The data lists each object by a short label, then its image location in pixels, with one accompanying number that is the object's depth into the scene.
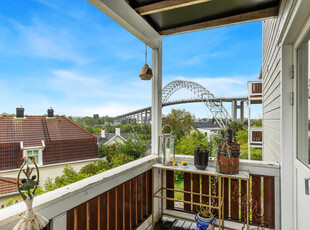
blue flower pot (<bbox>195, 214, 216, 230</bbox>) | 2.06
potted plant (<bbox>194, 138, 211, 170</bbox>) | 2.16
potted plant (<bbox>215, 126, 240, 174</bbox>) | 2.00
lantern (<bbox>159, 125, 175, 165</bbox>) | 2.35
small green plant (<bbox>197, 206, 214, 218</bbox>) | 2.13
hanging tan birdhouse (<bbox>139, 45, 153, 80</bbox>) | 2.09
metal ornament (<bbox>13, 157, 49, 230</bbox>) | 0.92
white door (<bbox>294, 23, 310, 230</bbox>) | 1.42
